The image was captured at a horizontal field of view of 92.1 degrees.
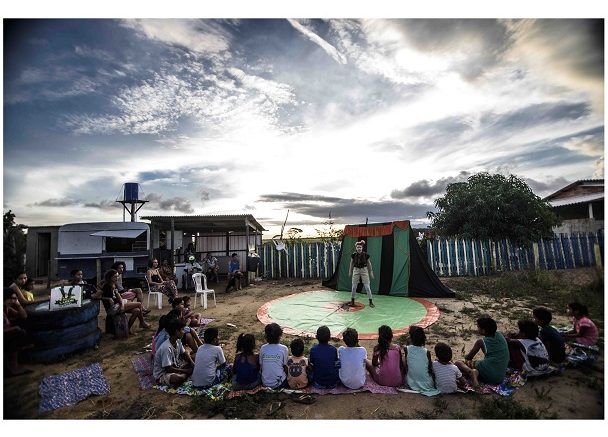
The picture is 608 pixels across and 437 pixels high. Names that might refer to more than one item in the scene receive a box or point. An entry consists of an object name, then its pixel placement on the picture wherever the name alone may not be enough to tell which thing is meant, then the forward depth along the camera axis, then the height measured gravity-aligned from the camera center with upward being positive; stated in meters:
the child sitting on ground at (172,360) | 3.33 -1.24
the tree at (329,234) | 14.84 +0.79
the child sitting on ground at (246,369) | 3.16 -1.25
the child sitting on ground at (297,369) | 3.17 -1.29
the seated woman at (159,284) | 7.41 -0.72
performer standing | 7.31 -0.45
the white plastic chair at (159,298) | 7.34 -1.05
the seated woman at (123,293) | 5.90 -0.73
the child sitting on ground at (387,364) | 3.17 -1.28
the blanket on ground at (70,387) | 3.06 -1.45
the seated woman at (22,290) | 4.38 -0.46
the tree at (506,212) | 10.48 +1.07
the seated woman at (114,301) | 5.24 -0.79
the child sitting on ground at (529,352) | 3.27 -1.26
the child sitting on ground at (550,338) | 3.43 -1.17
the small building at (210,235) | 11.15 +0.94
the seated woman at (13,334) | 3.72 -0.94
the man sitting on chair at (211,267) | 11.42 -0.52
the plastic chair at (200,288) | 7.32 -0.89
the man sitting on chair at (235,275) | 9.79 -0.75
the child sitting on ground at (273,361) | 3.18 -1.20
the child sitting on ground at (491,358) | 3.08 -1.23
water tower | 14.71 +2.96
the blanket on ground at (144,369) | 3.42 -1.46
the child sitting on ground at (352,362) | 3.13 -1.23
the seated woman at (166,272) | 9.58 -0.55
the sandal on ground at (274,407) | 2.84 -1.54
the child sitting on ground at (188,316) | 4.91 -1.04
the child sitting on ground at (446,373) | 3.00 -1.33
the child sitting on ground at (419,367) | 3.08 -1.30
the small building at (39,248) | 14.16 +0.62
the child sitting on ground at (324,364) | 3.17 -1.25
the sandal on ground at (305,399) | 2.97 -1.52
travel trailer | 10.16 +0.31
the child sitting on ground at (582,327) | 3.75 -1.14
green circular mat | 5.41 -1.42
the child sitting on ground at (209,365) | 3.24 -1.25
